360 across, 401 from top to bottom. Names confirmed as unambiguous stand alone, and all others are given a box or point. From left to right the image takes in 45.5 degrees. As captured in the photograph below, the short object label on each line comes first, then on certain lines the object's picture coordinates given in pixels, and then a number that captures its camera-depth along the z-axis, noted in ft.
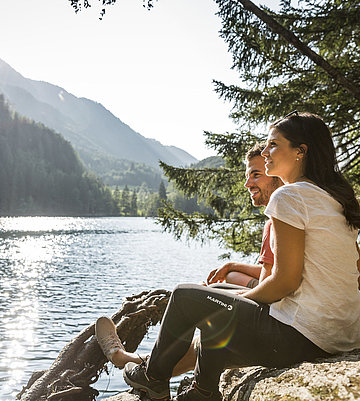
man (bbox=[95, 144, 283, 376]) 11.37
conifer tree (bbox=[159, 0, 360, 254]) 20.45
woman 7.04
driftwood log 12.65
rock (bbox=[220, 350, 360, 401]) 6.01
